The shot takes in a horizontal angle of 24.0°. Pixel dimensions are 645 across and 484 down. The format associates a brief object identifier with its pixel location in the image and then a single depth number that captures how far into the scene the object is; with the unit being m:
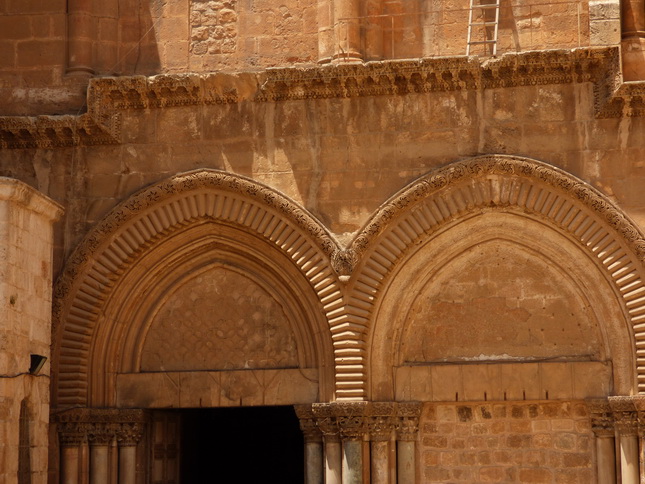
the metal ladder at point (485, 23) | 17.25
